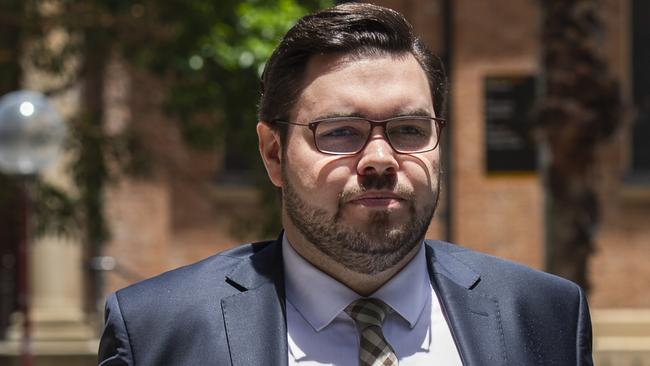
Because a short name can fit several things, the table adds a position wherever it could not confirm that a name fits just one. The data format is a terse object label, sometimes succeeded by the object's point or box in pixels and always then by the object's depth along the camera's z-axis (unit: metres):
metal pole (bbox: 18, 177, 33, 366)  12.45
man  2.62
